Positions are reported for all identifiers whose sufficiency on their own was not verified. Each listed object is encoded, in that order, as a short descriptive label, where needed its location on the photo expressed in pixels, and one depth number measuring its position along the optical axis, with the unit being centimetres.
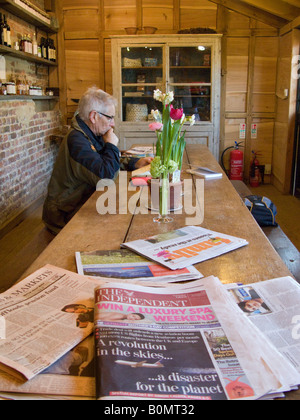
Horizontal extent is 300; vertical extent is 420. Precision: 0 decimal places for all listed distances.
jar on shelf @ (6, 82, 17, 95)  406
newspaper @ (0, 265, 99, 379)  77
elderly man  237
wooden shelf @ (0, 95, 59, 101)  393
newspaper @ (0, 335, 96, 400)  69
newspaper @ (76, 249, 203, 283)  115
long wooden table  120
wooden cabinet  537
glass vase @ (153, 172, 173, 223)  169
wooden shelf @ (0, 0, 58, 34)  407
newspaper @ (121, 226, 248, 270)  127
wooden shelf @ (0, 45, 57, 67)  399
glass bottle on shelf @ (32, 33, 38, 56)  488
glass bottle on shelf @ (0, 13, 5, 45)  395
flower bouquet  167
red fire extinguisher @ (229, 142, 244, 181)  573
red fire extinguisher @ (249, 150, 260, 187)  580
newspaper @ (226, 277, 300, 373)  82
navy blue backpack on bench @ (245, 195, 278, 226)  254
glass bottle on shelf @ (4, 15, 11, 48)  409
